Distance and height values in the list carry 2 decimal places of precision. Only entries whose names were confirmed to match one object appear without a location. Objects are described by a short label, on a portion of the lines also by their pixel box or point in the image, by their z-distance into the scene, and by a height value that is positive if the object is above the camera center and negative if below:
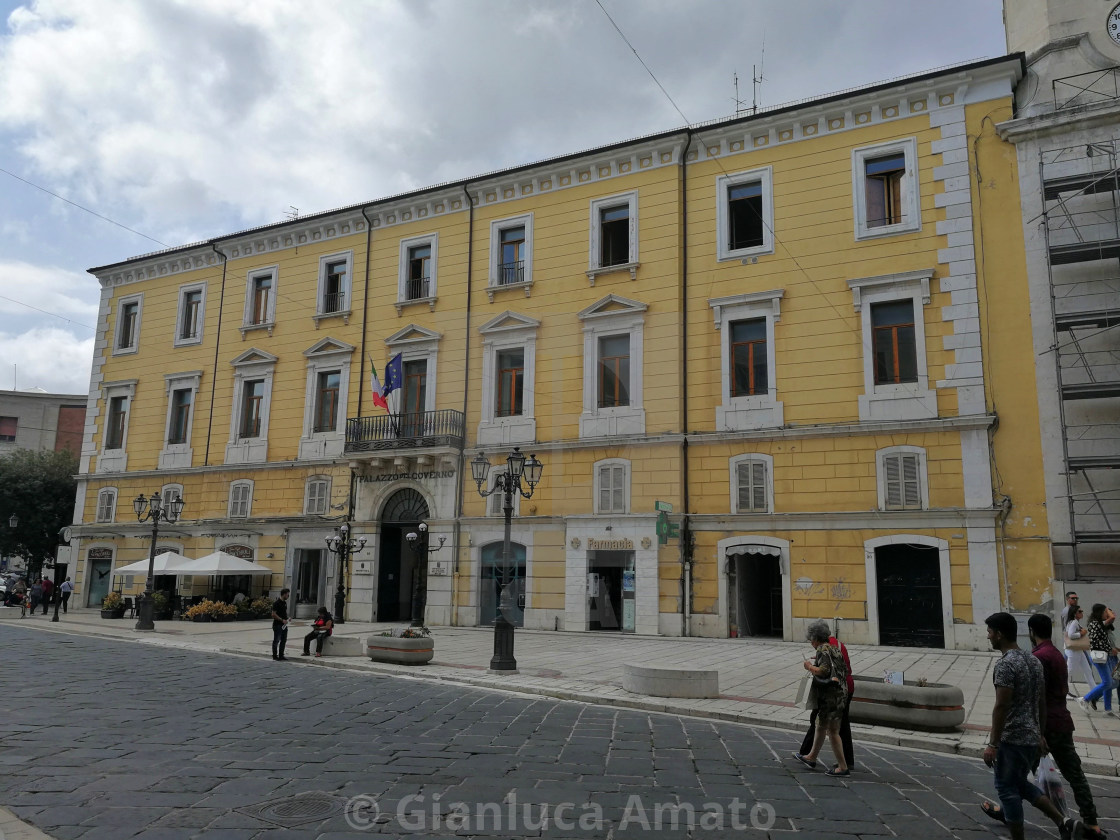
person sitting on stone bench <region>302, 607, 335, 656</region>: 16.91 -1.45
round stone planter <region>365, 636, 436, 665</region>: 15.53 -1.65
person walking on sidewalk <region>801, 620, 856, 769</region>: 7.78 -1.53
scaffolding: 16.95 +5.14
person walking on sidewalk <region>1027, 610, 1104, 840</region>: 6.02 -1.11
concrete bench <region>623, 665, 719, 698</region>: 11.68 -1.62
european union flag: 24.52 +5.44
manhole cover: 5.95 -1.84
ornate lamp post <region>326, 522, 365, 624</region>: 24.72 +0.34
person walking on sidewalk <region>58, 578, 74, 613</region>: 29.79 -1.27
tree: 37.06 +2.43
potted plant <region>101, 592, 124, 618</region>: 27.38 -1.68
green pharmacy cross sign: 20.83 +1.02
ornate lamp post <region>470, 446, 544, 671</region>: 14.47 +0.37
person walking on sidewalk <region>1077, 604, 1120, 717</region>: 10.95 -1.05
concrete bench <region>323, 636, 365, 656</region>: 16.88 -1.74
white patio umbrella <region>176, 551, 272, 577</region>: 25.20 -0.24
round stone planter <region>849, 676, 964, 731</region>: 9.56 -1.56
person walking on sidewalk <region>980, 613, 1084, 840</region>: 5.62 -1.09
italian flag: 24.89 +5.18
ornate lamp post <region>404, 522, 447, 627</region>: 24.09 -0.23
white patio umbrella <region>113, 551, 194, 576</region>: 25.36 -0.25
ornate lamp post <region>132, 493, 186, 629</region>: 22.61 -0.43
